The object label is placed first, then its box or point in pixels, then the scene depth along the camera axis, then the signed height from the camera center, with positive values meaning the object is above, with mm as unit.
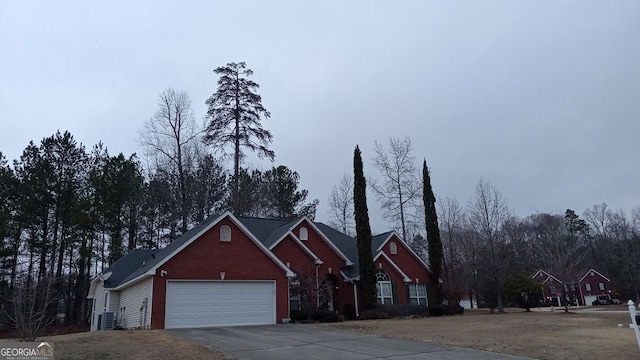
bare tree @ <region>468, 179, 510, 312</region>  32750 +3519
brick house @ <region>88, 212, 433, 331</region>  20609 +950
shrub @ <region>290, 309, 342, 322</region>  23766 -1008
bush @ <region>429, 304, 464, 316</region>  28719 -1134
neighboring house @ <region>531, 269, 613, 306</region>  70875 -305
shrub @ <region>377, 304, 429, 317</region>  27047 -991
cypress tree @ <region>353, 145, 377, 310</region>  27797 +3508
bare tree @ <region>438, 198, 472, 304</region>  32325 +3628
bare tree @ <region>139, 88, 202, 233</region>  38625 +11628
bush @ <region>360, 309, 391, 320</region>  25734 -1155
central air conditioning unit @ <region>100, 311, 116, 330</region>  25088 -972
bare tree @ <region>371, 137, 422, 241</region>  42156 +8660
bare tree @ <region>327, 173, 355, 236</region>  49688 +8452
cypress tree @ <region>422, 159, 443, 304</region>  32844 +4268
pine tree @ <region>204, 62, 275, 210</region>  38281 +14876
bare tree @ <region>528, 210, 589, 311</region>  32344 +6851
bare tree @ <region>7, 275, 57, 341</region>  13516 -415
